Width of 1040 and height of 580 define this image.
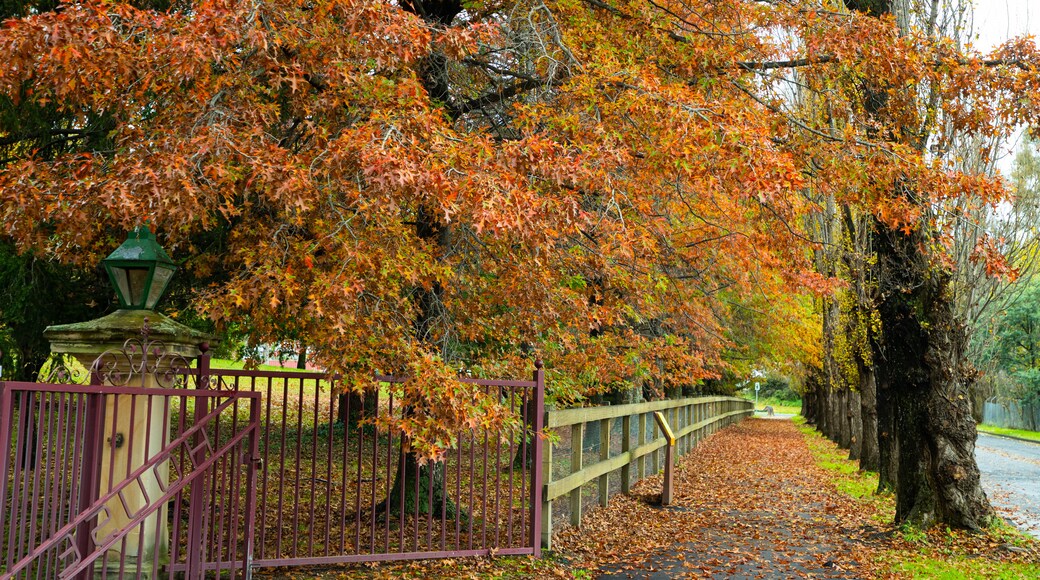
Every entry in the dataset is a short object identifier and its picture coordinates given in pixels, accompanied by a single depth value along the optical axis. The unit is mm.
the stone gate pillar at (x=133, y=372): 5949
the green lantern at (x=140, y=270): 5793
